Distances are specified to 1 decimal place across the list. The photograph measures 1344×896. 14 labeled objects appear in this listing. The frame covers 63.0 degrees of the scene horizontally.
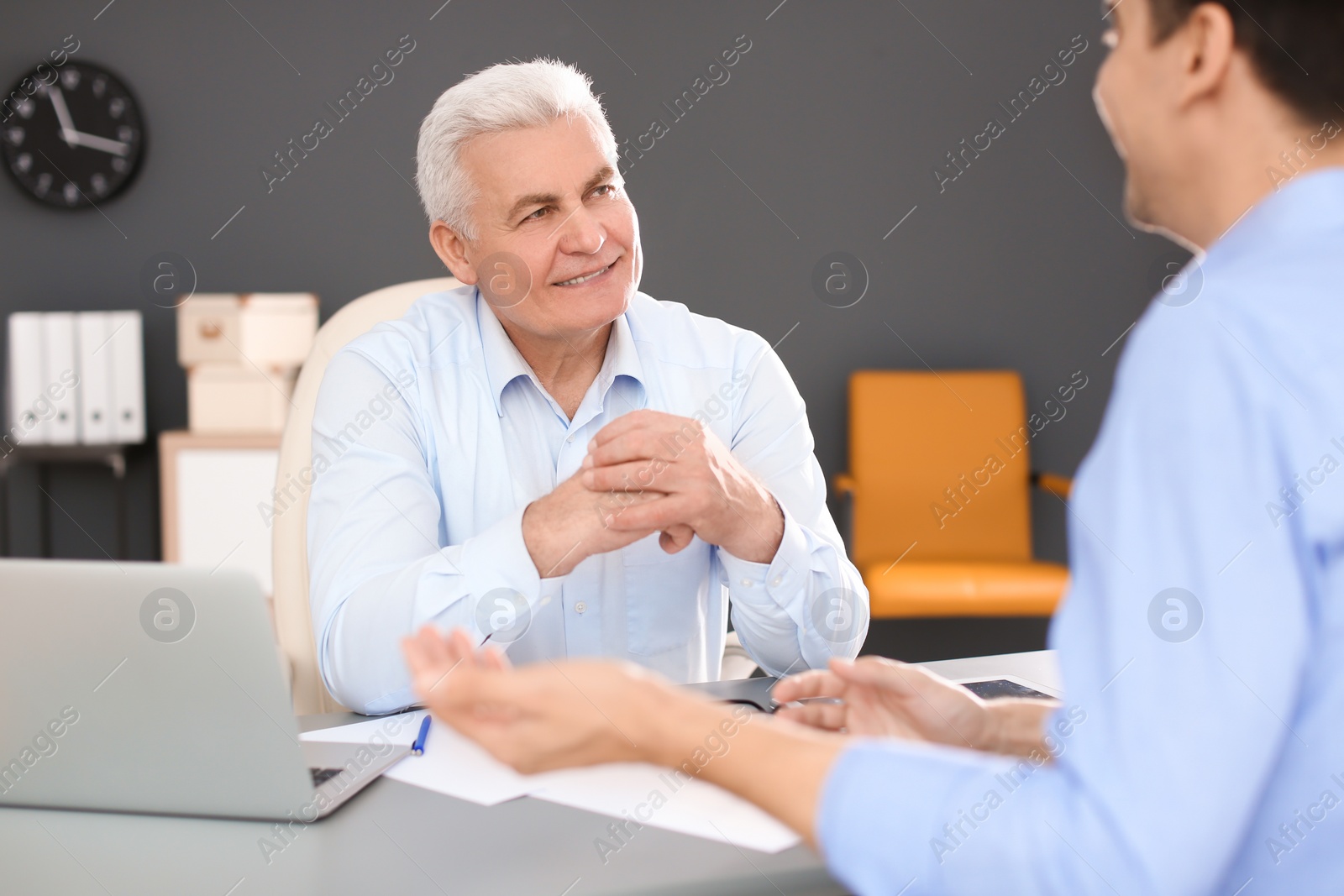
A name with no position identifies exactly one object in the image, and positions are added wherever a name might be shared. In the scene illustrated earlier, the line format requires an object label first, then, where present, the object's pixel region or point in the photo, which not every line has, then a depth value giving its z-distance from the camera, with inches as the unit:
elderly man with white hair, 53.4
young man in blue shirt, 21.9
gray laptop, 34.3
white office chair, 62.7
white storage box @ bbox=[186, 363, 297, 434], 141.4
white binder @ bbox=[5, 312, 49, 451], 140.2
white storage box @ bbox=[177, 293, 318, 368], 140.9
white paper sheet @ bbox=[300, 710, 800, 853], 36.1
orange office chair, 150.9
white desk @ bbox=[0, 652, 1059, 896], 32.7
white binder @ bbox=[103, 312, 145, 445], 142.7
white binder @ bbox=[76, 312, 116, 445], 141.9
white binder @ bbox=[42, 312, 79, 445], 140.7
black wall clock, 149.9
